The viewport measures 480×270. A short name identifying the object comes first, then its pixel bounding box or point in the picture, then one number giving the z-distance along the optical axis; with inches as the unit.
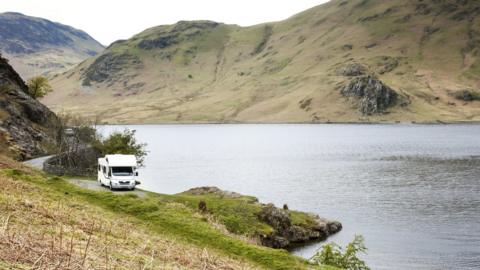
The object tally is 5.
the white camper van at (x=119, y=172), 2571.4
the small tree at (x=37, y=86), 5378.9
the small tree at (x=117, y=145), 3558.1
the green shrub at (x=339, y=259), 1459.2
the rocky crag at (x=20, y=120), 3438.0
